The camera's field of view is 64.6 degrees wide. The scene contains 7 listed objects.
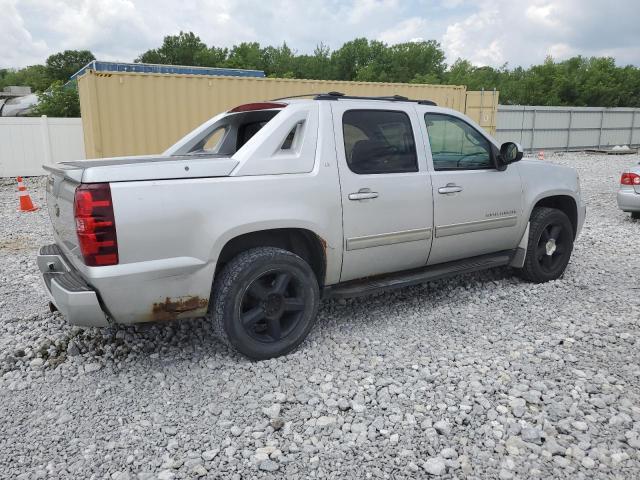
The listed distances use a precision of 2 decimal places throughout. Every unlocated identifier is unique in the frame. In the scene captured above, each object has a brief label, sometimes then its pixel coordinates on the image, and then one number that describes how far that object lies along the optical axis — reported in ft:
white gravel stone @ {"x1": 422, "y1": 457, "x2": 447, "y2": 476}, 7.95
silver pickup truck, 9.62
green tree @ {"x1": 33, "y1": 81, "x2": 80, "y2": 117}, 65.92
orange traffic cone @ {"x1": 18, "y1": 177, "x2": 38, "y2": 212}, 33.27
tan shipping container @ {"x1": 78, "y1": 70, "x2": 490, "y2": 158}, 31.68
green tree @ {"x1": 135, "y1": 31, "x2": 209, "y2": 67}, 192.44
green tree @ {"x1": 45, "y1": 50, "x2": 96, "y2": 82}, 199.82
